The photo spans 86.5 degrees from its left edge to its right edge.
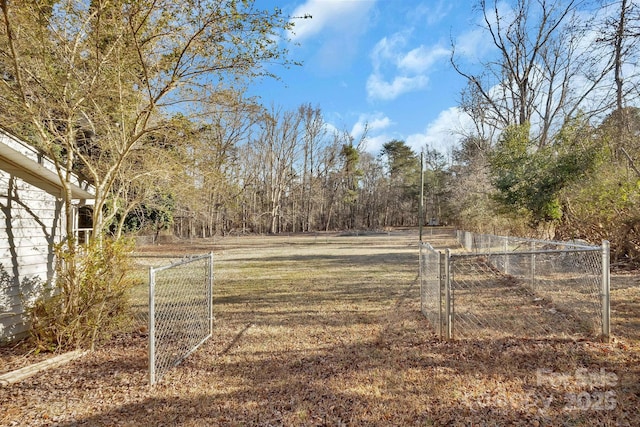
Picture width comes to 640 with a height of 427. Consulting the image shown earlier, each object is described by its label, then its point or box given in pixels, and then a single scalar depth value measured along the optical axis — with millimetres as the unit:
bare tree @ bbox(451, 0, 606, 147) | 14953
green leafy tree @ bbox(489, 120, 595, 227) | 9766
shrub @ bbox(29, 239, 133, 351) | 4109
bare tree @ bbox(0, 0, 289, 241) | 3680
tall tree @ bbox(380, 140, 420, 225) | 41250
